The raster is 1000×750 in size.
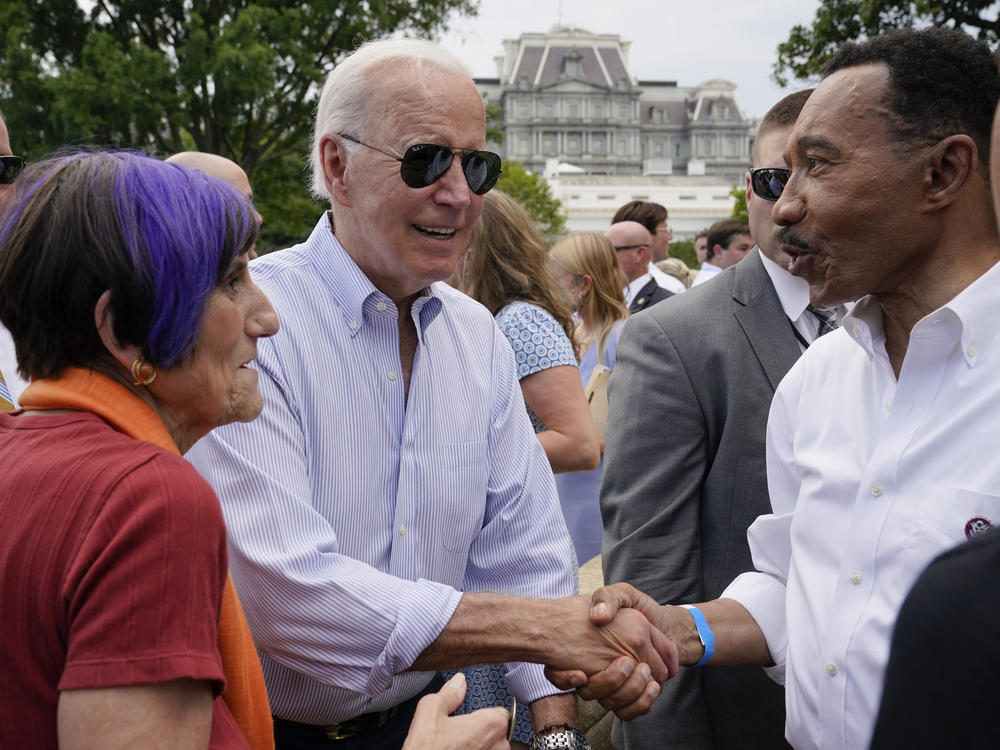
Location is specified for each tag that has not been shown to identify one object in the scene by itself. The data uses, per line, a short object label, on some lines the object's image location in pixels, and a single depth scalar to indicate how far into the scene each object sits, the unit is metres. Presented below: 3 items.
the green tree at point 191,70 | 19.73
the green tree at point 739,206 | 55.80
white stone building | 114.38
